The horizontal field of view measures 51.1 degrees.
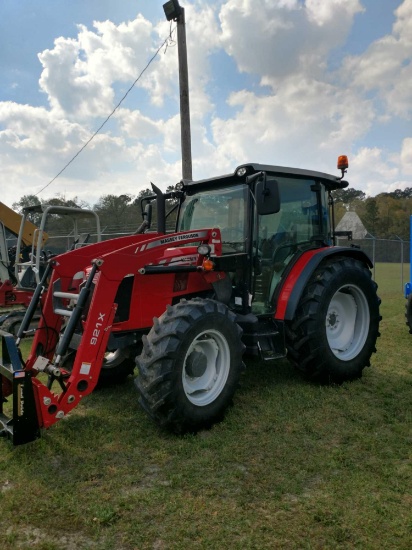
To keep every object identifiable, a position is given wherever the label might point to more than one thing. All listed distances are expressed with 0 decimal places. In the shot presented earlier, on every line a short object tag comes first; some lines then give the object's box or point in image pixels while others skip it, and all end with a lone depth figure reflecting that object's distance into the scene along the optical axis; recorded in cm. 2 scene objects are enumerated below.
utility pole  912
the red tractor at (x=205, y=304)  329
